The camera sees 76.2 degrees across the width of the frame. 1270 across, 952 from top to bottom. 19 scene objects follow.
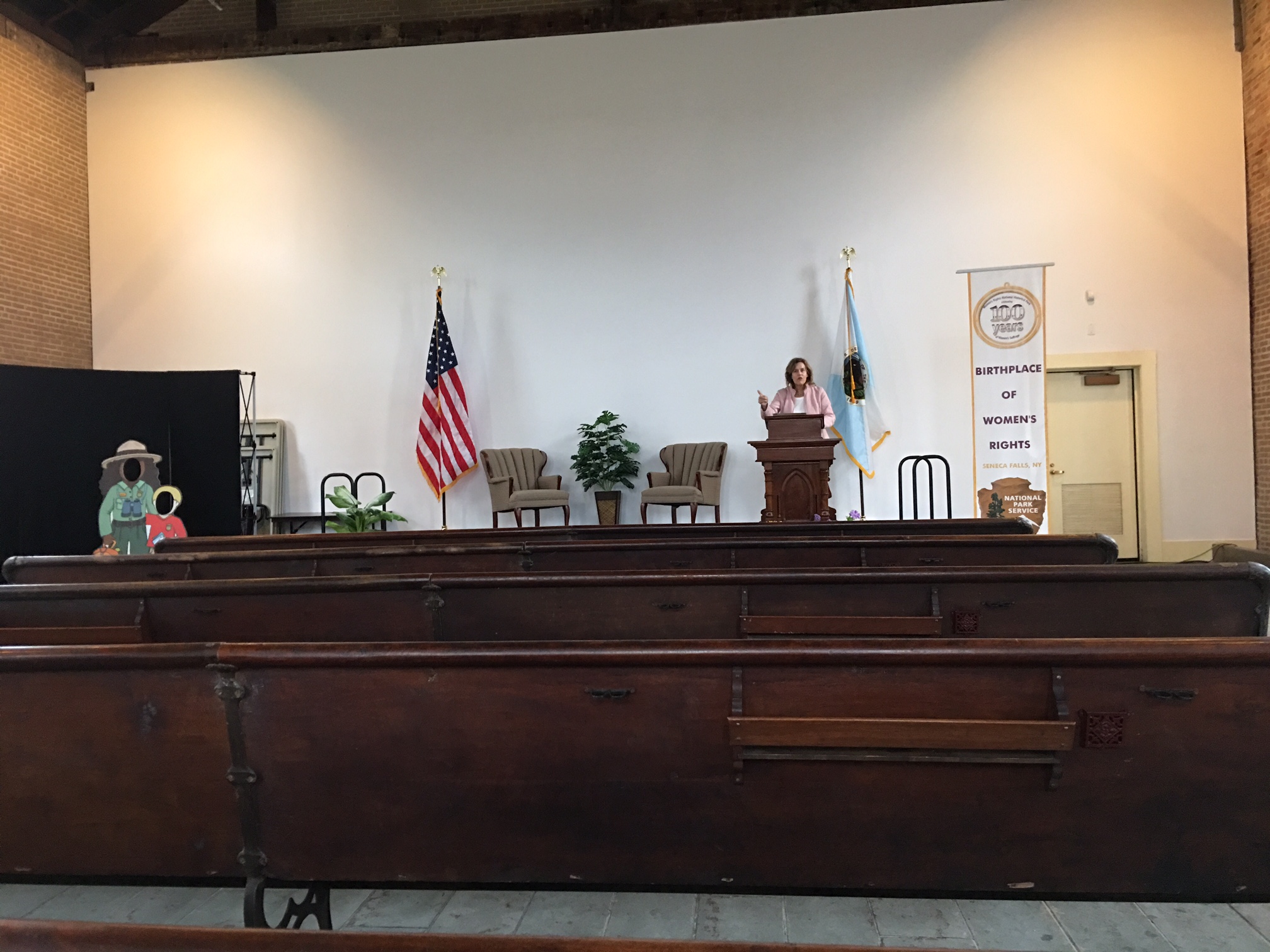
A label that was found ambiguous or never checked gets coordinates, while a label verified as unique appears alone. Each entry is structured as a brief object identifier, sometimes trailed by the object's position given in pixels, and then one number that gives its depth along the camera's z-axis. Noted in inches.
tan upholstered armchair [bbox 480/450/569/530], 276.5
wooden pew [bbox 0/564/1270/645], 89.0
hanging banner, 254.1
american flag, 292.2
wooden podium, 232.5
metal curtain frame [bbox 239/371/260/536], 296.4
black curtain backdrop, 257.4
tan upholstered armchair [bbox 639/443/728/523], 273.0
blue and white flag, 277.7
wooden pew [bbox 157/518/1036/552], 150.2
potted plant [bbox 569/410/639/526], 281.6
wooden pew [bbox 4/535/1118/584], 117.5
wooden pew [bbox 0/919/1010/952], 30.0
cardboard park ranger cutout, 267.3
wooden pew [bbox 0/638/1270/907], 53.3
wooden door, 279.1
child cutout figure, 269.7
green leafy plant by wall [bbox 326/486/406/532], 278.4
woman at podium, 256.8
